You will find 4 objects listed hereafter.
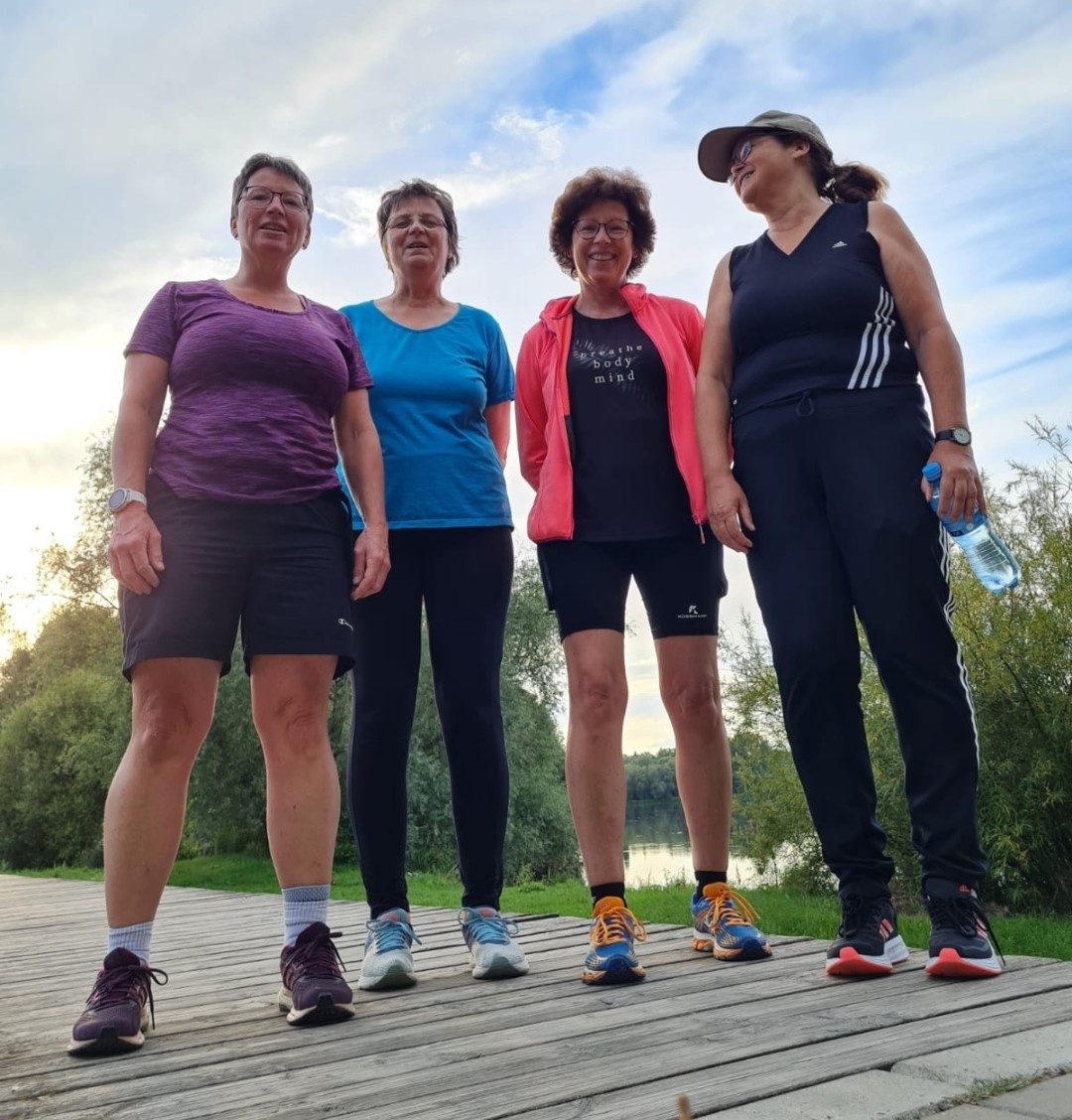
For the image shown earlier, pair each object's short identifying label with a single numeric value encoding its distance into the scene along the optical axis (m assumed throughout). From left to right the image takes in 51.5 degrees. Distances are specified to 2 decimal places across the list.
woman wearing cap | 2.61
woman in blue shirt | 3.05
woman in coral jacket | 3.04
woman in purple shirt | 2.44
